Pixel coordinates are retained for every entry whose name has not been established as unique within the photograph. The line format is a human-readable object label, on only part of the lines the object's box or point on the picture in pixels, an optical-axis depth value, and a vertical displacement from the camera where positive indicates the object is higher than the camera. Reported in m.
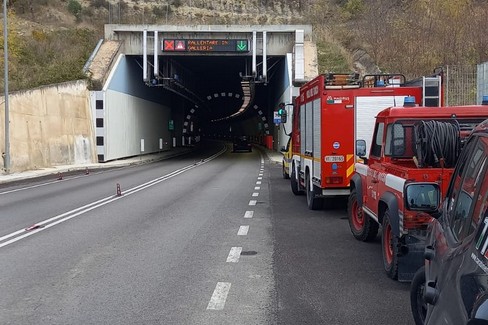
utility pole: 22.80 -0.08
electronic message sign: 34.59 +5.24
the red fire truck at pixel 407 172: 5.63 -0.55
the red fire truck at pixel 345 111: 10.70 +0.28
